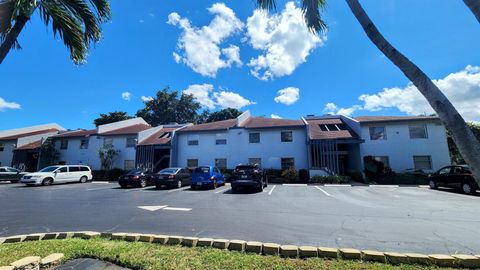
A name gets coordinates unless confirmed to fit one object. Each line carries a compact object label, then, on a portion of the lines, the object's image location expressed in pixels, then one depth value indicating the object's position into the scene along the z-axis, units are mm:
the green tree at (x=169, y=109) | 47031
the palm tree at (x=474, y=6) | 2820
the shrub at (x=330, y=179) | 19672
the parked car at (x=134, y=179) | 17922
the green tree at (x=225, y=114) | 49625
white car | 19344
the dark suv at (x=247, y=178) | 14125
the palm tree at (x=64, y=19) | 4121
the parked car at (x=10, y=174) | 23197
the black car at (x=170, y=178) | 16500
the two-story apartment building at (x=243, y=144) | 23375
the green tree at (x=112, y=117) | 43906
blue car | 15883
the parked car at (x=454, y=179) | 13488
